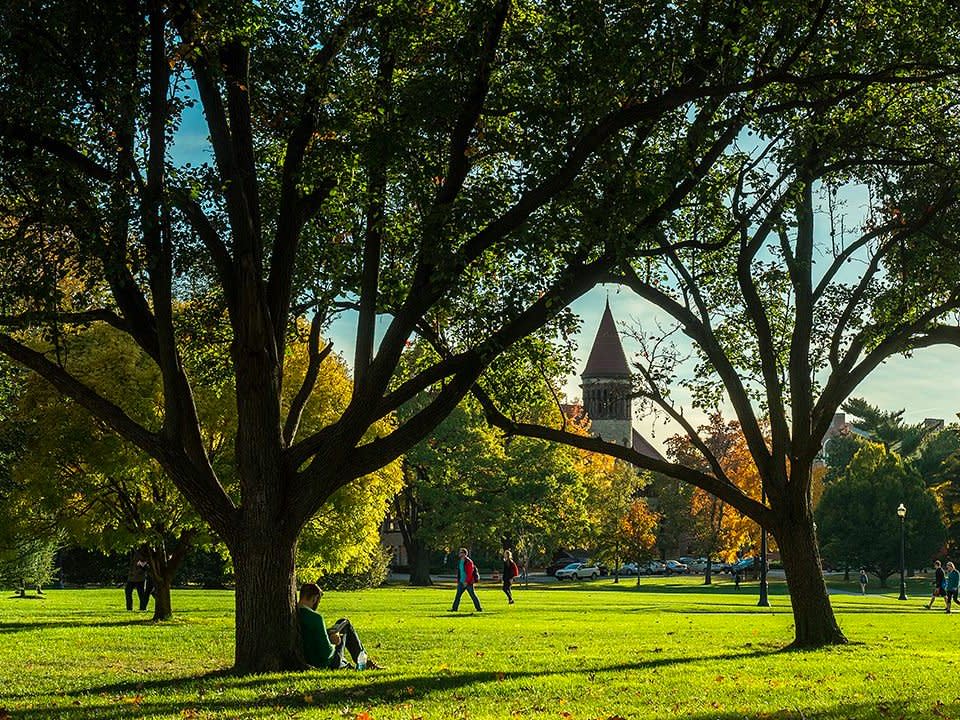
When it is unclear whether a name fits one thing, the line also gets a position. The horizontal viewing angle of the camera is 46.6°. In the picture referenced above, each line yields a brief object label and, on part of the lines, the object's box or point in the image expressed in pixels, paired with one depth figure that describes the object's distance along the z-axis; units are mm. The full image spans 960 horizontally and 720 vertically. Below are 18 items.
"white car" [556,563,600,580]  77062
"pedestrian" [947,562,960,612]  34219
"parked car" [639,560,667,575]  86512
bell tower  115562
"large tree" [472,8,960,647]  15906
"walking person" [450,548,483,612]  28328
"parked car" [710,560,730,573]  85969
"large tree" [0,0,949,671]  11992
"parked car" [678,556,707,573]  91188
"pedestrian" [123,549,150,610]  30016
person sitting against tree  13305
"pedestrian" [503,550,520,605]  33781
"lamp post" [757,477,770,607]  37297
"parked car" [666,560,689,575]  87188
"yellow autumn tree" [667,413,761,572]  47375
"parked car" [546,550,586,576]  81750
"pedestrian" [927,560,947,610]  36312
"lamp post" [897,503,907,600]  46722
